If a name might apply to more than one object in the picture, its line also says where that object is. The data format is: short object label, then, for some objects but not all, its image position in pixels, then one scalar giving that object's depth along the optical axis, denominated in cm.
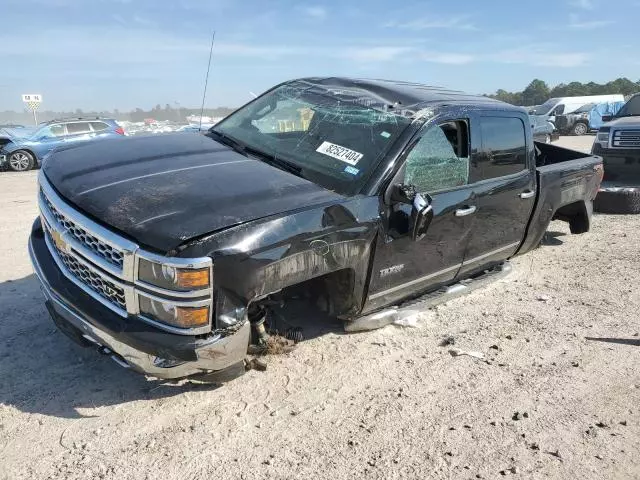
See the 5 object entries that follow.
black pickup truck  255
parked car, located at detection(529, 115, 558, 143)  1659
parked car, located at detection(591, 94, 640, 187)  838
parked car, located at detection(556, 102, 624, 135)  2553
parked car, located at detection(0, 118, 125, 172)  1434
